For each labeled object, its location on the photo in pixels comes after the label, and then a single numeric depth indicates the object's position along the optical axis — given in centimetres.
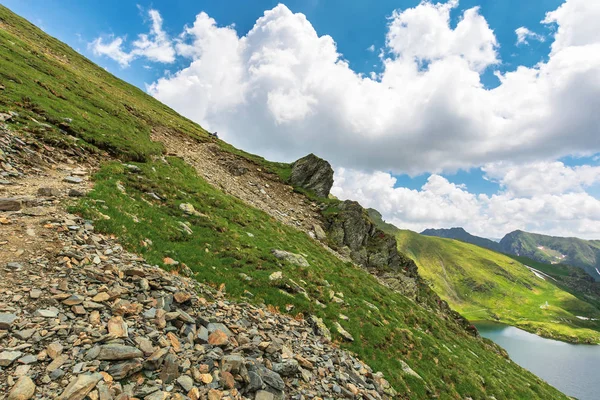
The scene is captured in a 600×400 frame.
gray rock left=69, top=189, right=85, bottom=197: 1825
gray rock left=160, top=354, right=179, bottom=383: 870
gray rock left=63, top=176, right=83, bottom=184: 2090
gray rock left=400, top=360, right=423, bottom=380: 1972
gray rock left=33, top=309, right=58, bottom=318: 892
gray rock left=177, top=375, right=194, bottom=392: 873
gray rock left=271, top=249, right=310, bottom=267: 2721
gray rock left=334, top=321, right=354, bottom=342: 1973
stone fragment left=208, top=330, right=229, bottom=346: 1140
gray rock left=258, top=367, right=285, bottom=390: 1088
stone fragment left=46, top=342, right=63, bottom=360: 786
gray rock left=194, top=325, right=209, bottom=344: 1115
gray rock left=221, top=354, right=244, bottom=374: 1024
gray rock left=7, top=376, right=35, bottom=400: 664
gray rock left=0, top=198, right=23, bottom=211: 1396
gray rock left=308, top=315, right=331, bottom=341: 1833
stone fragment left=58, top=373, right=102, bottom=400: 703
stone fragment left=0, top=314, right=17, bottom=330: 812
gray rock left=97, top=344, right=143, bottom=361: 830
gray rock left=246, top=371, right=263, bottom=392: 1019
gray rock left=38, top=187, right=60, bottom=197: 1680
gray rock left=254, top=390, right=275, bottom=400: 994
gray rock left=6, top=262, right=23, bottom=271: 1041
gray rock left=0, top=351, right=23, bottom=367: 718
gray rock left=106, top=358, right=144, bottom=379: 802
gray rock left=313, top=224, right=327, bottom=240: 4895
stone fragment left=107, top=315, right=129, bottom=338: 912
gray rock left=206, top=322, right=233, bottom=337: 1222
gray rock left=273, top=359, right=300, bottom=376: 1199
